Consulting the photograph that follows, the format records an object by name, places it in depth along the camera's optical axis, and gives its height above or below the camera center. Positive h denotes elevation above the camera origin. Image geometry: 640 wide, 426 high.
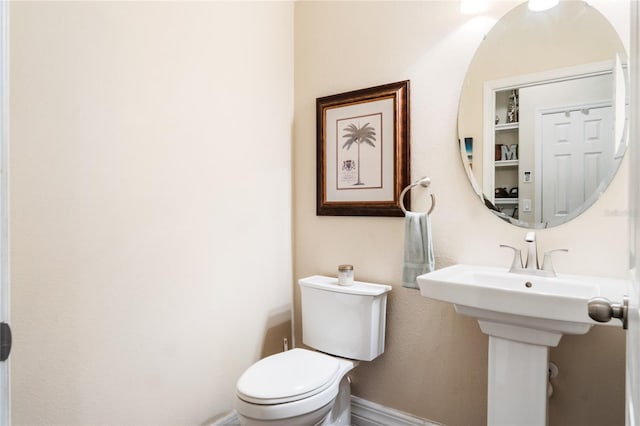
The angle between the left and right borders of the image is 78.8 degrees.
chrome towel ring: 1.81 +0.13
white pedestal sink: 1.18 -0.35
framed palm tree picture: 1.91 +0.33
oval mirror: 1.43 +0.40
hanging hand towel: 1.71 -0.16
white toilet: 1.42 -0.65
